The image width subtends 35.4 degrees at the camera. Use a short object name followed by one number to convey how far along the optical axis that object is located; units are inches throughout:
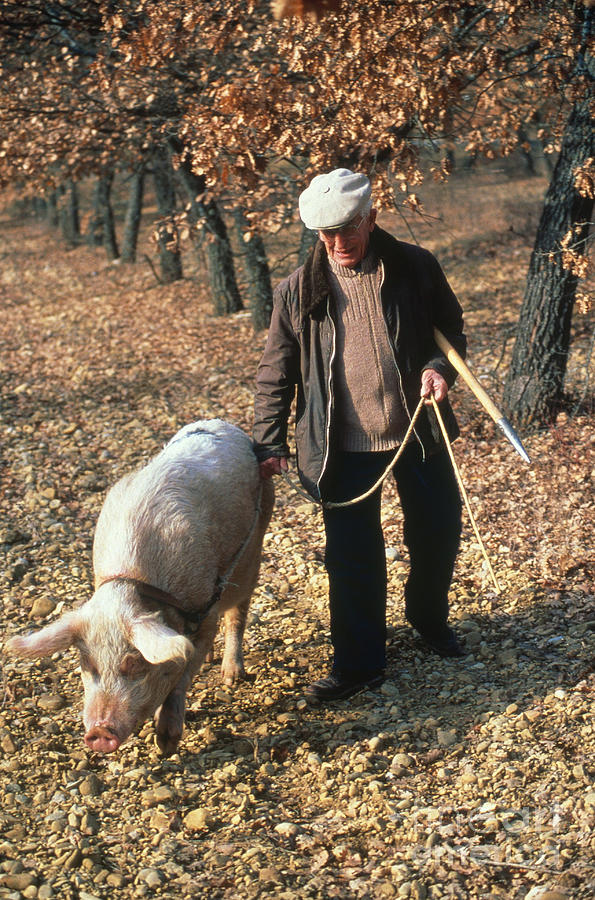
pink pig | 159.6
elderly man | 175.8
